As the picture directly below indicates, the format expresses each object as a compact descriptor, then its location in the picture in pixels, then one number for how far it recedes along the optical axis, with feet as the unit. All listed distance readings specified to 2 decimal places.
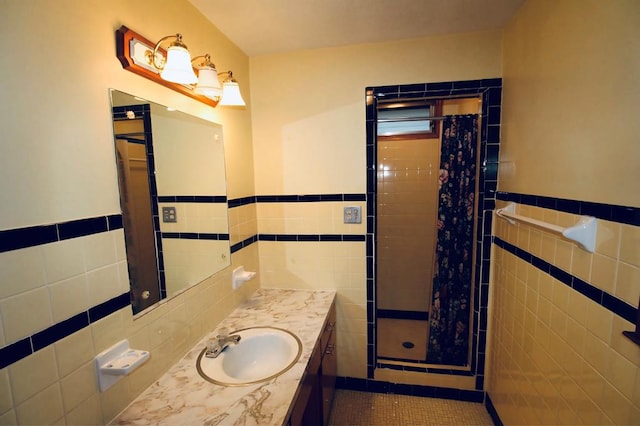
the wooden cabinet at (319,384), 3.92
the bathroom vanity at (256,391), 3.18
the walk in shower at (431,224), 6.08
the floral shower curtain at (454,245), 7.17
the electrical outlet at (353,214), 6.45
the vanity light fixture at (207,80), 4.16
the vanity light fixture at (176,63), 3.49
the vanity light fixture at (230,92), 4.80
